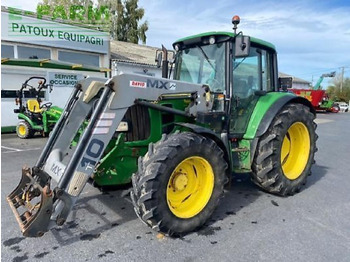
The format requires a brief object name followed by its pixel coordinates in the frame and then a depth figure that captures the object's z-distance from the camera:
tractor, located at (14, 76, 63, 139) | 9.80
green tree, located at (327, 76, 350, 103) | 40.44
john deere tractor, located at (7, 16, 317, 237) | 2.88
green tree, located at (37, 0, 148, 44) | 30.53
